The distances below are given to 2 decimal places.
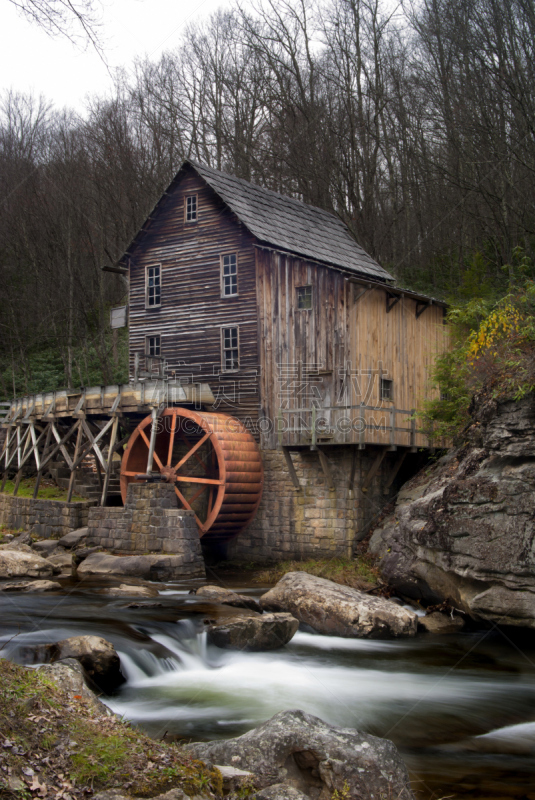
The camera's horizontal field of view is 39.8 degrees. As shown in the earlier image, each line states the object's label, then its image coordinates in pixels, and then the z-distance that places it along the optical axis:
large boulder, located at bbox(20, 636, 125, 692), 7.93
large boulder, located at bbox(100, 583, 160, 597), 12.80
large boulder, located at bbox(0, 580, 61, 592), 12.51
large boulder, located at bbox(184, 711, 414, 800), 5.09
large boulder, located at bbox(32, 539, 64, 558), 17.23
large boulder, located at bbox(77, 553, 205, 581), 14.91
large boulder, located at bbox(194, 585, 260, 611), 11.70
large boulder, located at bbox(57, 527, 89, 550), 17.19
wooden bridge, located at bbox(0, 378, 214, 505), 17.94
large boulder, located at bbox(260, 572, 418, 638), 10.91
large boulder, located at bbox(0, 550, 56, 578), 13.78
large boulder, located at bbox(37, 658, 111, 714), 5.93
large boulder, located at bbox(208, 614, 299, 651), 9.64
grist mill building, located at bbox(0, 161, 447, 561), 16.08
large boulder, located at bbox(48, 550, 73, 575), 15.18
